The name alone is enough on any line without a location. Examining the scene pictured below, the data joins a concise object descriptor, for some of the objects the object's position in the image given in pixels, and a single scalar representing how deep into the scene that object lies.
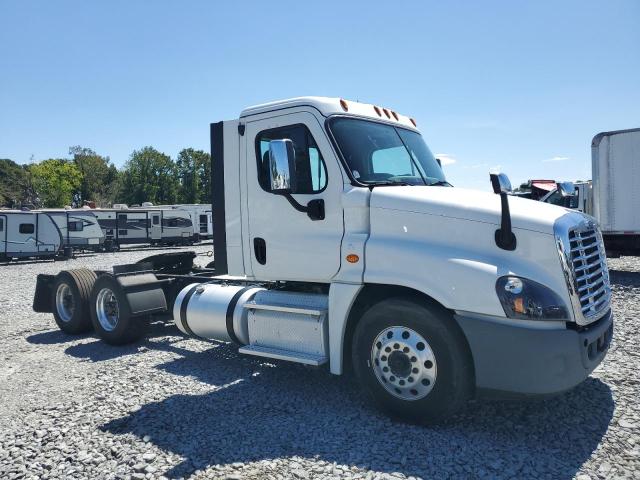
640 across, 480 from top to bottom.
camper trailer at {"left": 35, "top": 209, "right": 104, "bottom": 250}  30.30
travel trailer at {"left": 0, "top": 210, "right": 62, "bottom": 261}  26.89
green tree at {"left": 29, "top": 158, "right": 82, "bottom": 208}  80.75
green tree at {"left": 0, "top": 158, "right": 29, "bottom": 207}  89.21
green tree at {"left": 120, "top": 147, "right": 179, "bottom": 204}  87.94
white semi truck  3.94
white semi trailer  13.87
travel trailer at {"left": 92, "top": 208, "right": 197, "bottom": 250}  35.41
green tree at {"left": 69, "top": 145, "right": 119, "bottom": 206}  92.94
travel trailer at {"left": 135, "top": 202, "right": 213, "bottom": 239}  40.41
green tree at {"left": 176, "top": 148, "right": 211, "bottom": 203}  89.31
